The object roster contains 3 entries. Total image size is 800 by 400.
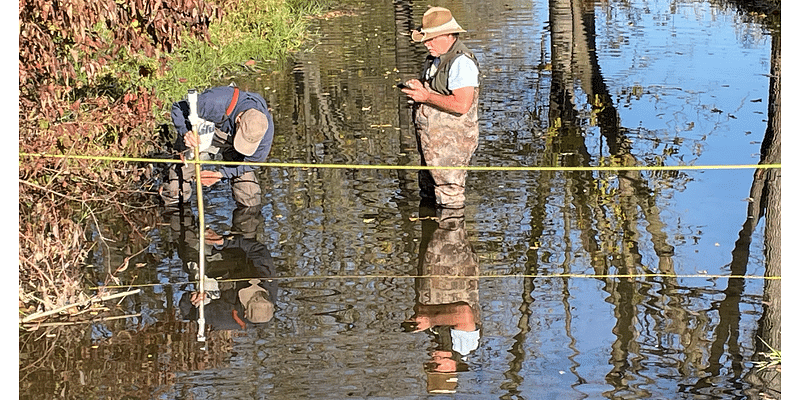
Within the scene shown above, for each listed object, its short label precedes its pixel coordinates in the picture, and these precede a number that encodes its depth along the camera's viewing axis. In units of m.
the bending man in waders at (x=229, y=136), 9.30
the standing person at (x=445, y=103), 8.86
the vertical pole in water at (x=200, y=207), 7.36
